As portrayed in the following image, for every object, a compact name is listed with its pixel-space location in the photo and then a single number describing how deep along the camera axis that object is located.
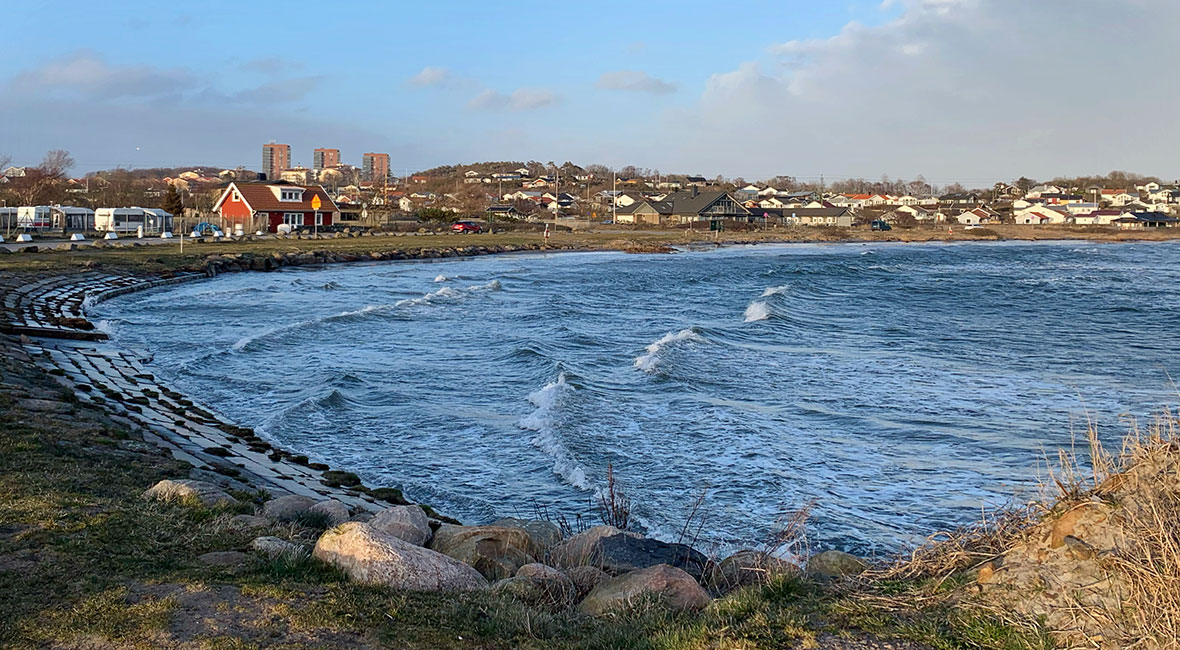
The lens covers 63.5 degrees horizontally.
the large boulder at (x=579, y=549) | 7.40
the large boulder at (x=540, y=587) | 6.28
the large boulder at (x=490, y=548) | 7.29
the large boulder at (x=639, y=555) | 7.52
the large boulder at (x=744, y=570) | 6.61
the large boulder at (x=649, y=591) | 6.05
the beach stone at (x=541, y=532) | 8.24
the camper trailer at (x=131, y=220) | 64.50
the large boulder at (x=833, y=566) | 6.87
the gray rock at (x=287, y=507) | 8.41
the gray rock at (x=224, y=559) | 6.40
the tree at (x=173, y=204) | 83.71
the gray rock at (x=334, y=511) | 8.61
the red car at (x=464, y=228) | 89.38
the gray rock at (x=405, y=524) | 7.86
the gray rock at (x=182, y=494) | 8.10
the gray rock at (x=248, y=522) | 7.43
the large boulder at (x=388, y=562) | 6.26
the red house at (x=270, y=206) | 73.88
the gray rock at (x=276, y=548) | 6.57
